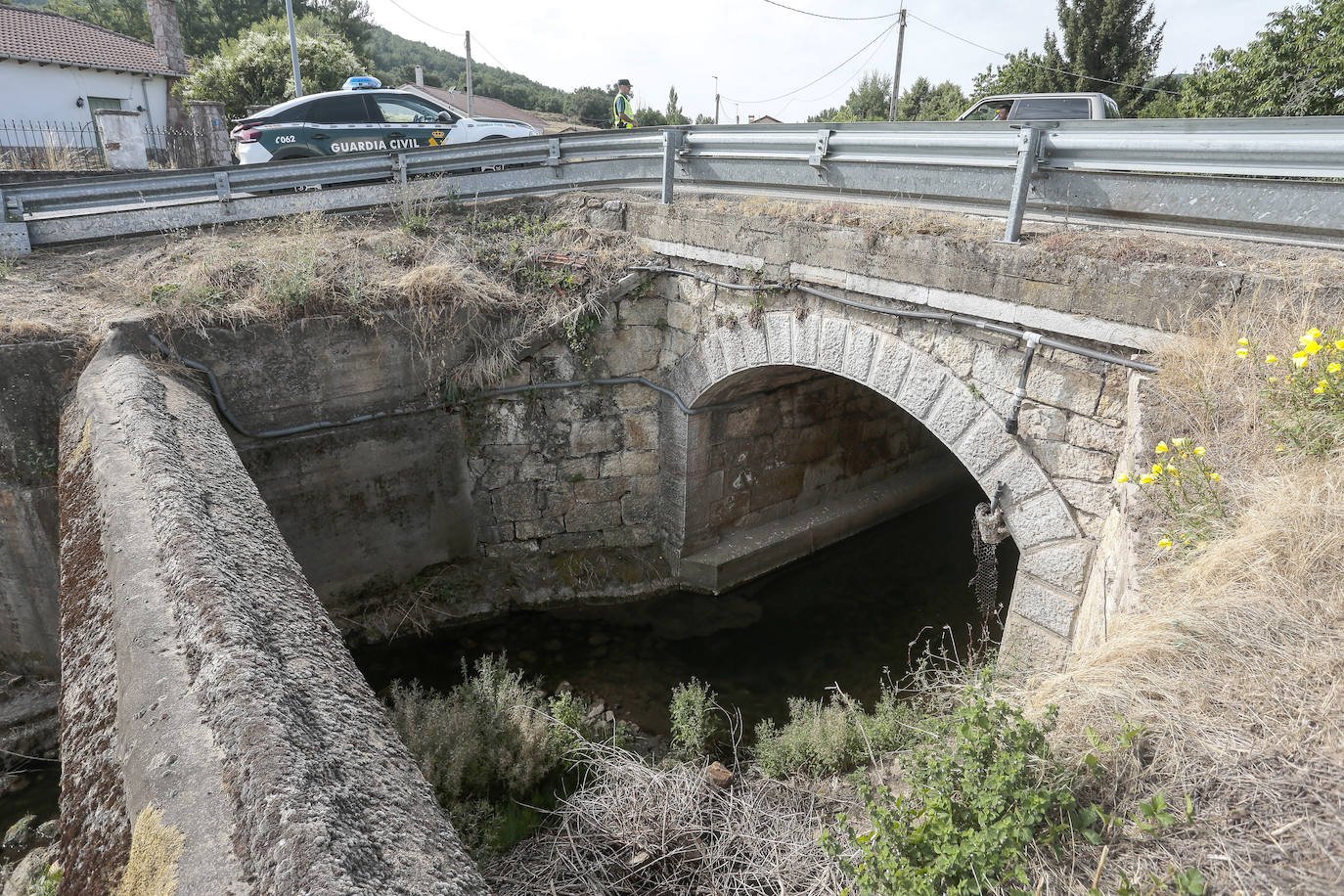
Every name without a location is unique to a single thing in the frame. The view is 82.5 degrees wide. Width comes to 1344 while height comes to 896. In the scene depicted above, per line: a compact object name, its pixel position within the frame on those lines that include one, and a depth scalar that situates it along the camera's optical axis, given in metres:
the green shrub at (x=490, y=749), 4.57
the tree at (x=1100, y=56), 20.34
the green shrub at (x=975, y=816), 2.21
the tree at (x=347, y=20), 30.72
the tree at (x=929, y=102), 26.46
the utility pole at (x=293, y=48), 15.34
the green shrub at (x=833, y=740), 4.88
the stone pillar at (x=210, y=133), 11.66
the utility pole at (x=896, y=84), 23.39
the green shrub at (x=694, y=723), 5.52
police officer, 10.87
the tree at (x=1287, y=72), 12.65
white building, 19.09
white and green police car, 8.91
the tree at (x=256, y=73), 18.28
